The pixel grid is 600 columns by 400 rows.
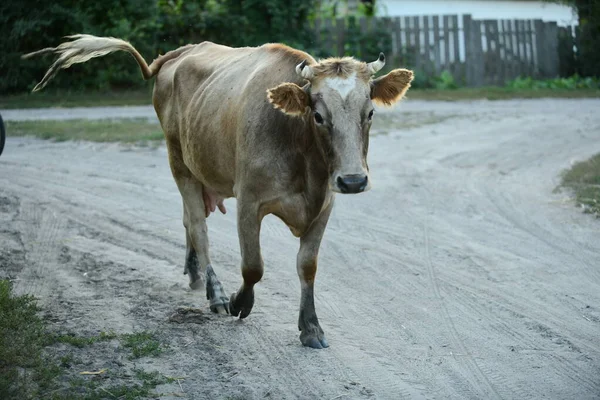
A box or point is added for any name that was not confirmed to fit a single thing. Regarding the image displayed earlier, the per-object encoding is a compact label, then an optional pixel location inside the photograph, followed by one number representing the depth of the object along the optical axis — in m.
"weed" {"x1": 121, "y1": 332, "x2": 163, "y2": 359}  6.09
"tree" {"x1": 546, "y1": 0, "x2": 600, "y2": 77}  24.98
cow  6.12
